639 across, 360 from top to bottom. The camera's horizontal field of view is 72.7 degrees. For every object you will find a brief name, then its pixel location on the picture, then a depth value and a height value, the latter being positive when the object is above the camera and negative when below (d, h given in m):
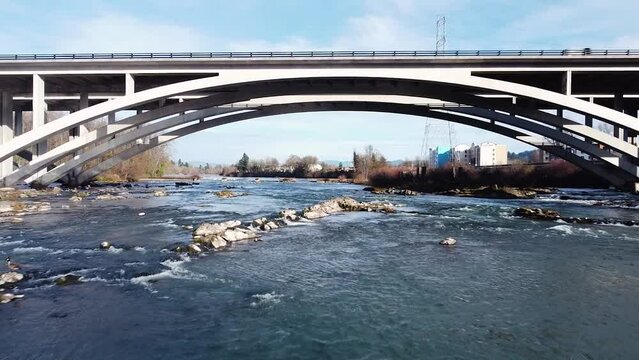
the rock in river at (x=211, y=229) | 13.45 -1.74
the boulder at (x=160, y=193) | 32.41 -1.43
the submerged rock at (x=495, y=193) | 33.78 -1.45
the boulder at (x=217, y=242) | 11.90 -1.89
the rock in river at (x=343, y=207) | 21.11 -1.70
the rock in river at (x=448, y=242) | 12.91 -2.00
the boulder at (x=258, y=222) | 16.07 -1.80
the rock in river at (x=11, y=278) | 8.20 -2.00
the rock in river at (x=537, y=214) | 19.73 -1.81
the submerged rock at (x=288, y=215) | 18.36 -1.76
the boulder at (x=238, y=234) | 13.02 -1.86
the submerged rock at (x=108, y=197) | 27.93 -1.50
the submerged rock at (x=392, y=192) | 38.42 -1.52
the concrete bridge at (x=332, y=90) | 23.52 +5.56
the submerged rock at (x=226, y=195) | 32.50 -1.57
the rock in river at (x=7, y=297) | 7.09 -2.06
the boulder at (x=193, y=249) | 11.22 -1.94
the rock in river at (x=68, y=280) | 8.27 -2.06
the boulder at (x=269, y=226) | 15.55 -1.88
